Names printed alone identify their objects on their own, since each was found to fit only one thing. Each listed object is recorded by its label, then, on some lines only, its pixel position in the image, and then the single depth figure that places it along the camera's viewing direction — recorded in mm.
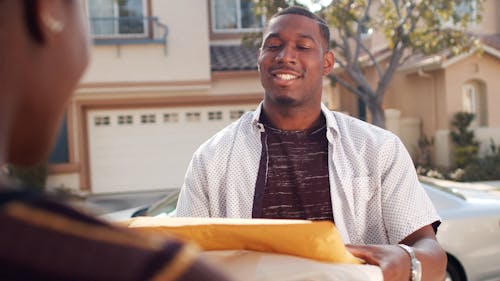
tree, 12062
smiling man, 2404
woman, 749
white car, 5699
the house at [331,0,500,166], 16281
